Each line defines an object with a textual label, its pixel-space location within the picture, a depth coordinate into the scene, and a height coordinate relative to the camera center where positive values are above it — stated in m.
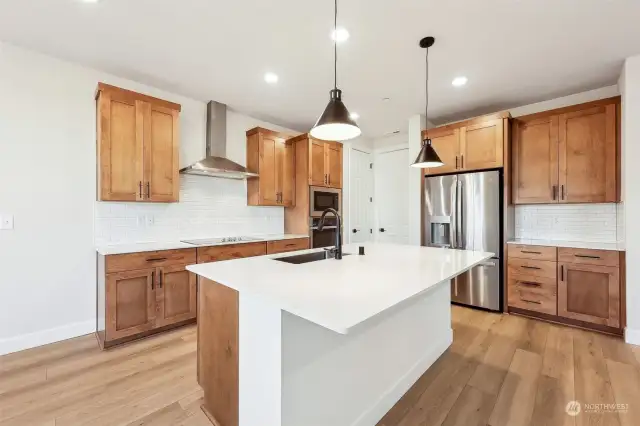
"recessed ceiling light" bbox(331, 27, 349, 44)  2.21 +1.41
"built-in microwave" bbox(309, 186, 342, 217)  4.14 +0.21
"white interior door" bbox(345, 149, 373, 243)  5.09 +0.28
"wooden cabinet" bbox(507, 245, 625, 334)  2.75 -0.76
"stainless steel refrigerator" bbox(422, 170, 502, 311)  3.39 -0.15
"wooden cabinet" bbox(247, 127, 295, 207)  3.89 +0.63
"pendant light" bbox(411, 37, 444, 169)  2.34 +0.47
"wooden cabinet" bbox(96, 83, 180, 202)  2.66 +0.66
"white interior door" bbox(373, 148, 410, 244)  5.00 +0.31
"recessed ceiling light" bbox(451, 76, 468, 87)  2.99 +1.40
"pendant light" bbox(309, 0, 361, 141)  1.61 +0.51
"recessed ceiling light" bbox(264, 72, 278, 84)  2.92 +1.40
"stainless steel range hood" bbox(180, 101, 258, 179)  3.39 +0.81
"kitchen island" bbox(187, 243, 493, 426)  1.12 -0.62
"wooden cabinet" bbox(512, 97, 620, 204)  2.92 +0.63
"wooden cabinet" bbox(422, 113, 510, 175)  3.42 +0.88
